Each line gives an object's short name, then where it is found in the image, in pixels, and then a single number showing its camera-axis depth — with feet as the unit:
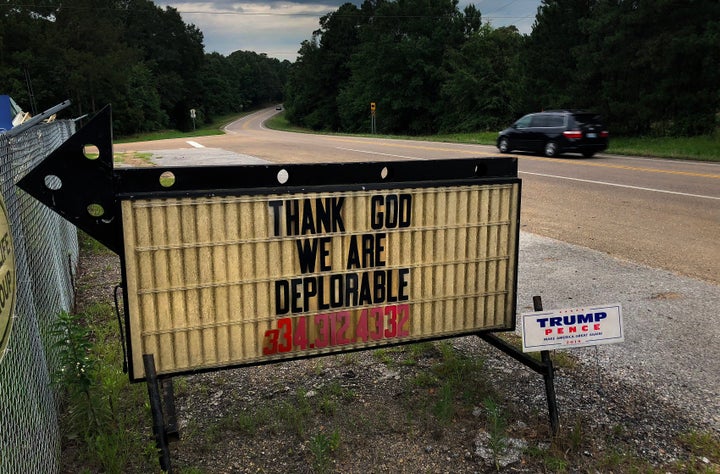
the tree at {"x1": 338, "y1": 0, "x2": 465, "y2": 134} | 200.64
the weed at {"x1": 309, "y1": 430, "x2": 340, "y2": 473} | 9.21
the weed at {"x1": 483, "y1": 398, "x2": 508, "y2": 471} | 9.44
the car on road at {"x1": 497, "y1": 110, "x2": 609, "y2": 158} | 62.54
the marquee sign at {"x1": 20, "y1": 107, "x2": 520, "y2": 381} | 8.55
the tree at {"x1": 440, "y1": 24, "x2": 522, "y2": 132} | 167.02
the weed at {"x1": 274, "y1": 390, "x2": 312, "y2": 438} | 10.35
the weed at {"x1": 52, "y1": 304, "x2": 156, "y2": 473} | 9.50
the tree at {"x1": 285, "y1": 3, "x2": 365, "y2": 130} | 278.26
